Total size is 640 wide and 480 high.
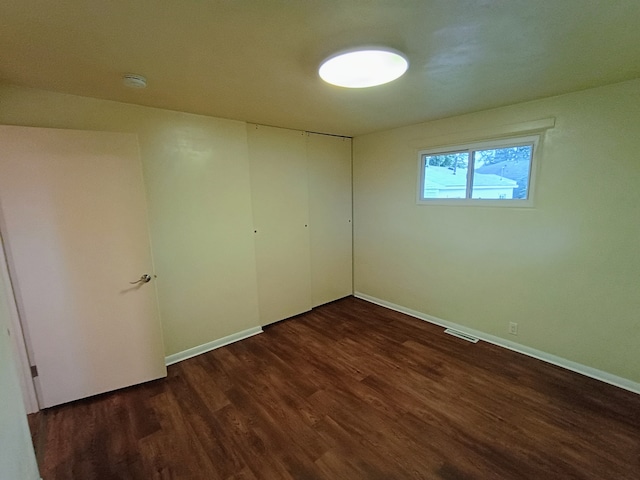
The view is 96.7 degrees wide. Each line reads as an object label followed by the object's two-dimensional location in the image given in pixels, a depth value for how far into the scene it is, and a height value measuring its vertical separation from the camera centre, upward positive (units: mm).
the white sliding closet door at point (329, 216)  3836 -265
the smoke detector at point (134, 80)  1787 +778
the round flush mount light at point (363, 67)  1514 +736
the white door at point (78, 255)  1967 -382
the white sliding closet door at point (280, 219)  3293 -252
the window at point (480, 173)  2672 +206
